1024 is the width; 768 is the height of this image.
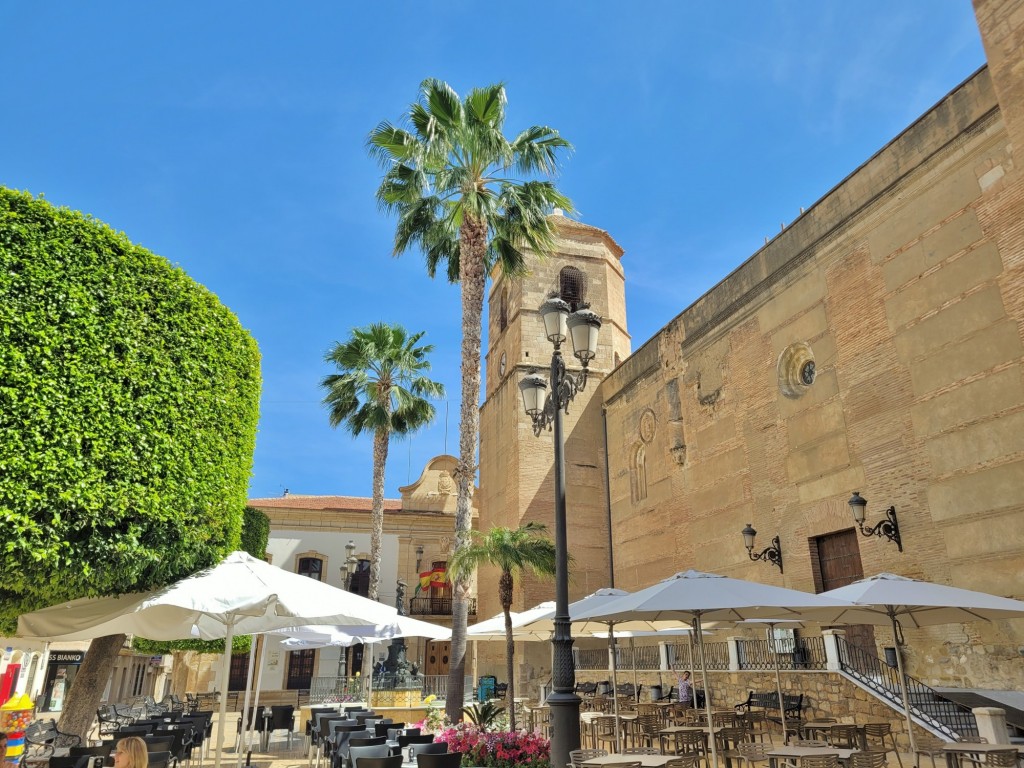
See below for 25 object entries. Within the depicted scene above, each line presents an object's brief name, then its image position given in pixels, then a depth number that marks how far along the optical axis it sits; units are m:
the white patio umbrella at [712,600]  7.87
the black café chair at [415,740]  8.74
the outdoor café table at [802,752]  7.11
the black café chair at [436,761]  6.71
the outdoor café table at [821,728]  9.00
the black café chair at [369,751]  7.47
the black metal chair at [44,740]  9.60
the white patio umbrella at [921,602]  8.24
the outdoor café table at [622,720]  12.31
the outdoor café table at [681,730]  9.73
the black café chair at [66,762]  6.37
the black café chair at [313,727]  11.60
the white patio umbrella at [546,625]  11.64
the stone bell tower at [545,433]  25.84
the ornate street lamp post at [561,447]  7.04
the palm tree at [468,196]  15.50
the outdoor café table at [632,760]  7.04
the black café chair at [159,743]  8.34
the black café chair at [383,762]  6.60
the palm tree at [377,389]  24.77
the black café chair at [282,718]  13.74
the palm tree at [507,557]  13.60
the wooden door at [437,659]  31.58
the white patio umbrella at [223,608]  7.60
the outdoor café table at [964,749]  6.90
